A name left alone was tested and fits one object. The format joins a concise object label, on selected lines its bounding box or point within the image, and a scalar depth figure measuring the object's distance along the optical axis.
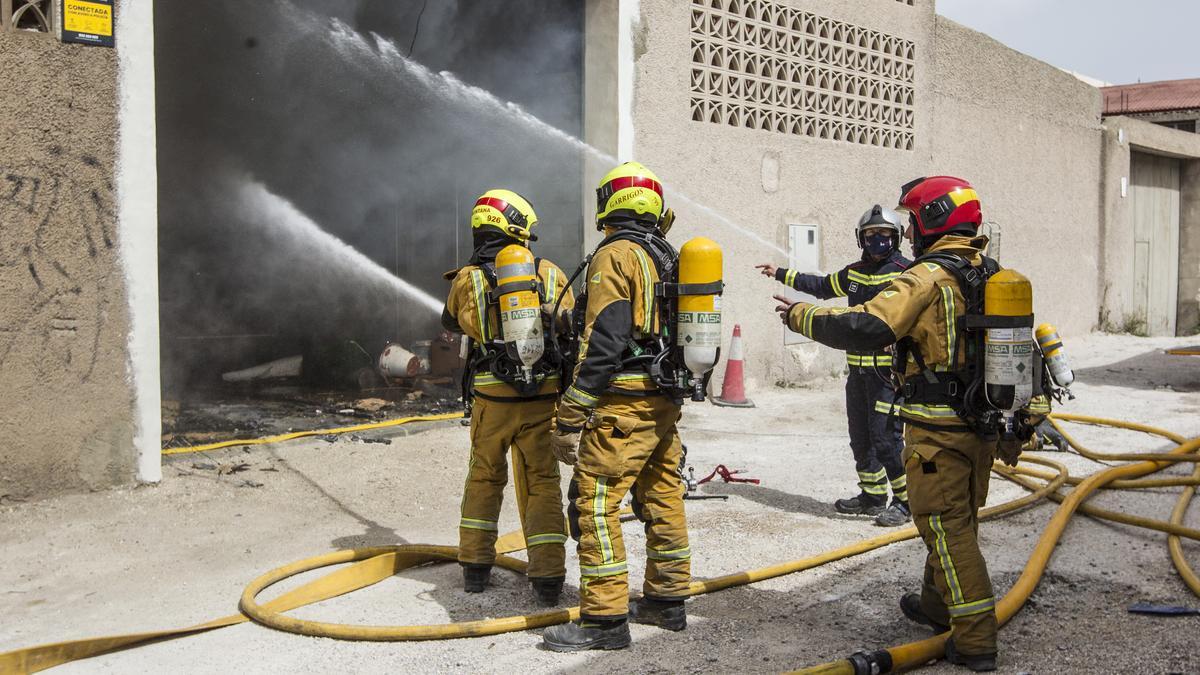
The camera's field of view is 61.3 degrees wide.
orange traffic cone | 9.88
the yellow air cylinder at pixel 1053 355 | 4.61
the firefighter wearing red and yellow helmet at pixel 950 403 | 3.65
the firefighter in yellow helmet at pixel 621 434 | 3.87
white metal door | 18.80
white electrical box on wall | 10.98
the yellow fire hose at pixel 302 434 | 6.92
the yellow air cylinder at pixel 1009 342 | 3.60
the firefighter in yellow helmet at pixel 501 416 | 4.45
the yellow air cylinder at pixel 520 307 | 4.22
